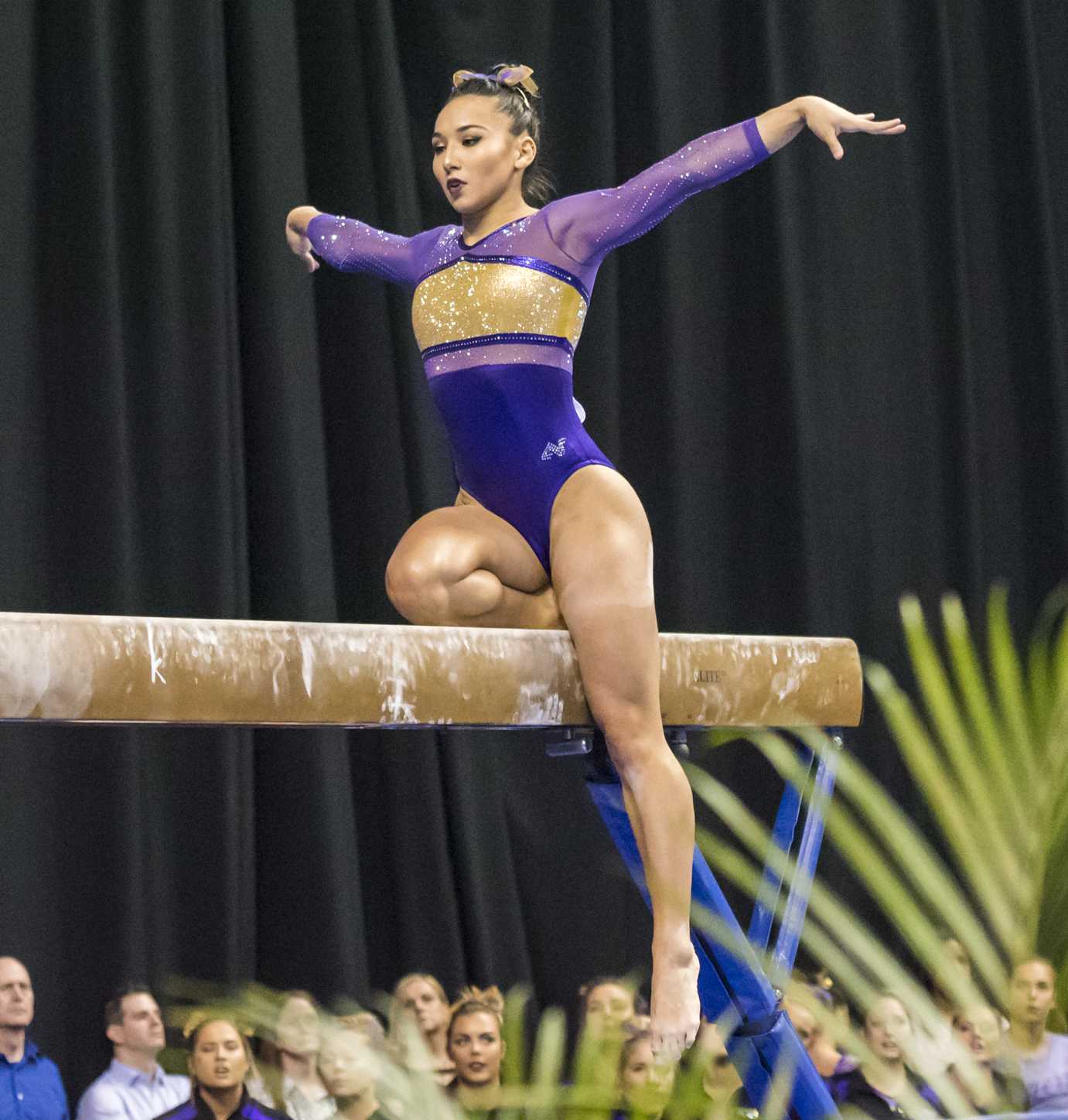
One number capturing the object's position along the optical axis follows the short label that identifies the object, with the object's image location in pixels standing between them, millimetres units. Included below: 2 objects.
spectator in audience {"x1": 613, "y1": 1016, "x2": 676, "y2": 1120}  7848
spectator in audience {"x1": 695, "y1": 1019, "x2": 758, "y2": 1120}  6895
